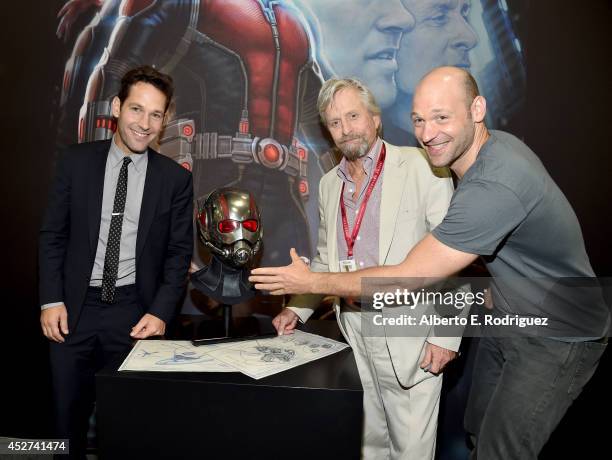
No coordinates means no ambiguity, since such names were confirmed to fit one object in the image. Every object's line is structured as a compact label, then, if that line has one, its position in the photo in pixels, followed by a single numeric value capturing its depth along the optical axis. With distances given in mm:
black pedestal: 1716
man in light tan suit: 2236
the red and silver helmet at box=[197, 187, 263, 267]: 2264
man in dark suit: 2314
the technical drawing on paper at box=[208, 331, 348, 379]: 1862
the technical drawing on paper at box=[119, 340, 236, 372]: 1834
